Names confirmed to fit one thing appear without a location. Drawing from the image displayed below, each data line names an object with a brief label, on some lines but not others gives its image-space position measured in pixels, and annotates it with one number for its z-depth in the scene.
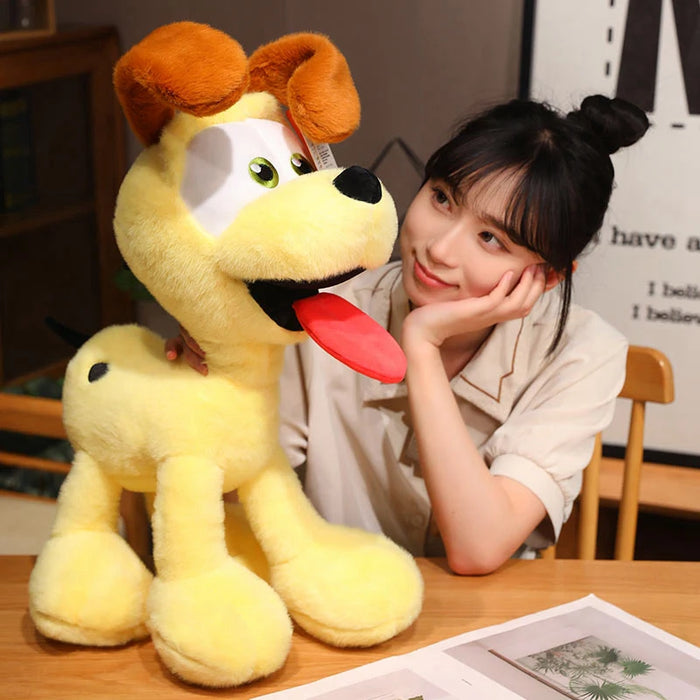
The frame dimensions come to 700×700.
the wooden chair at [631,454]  1.33
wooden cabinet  2.27
